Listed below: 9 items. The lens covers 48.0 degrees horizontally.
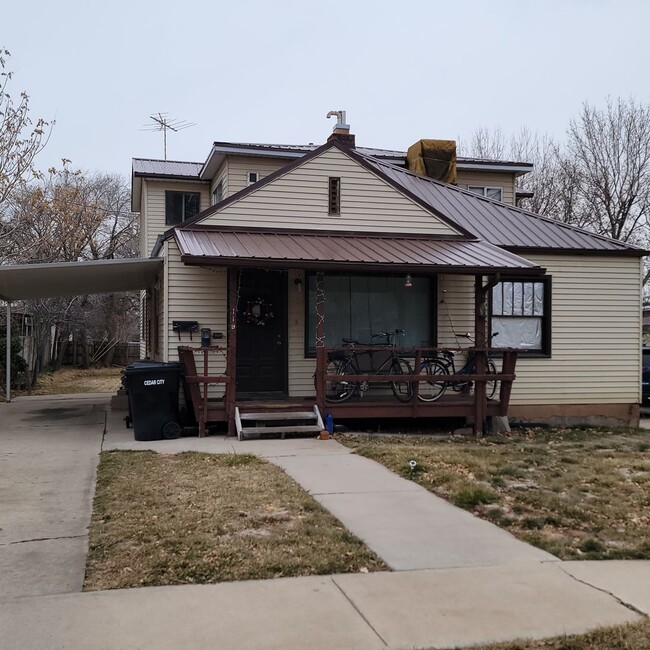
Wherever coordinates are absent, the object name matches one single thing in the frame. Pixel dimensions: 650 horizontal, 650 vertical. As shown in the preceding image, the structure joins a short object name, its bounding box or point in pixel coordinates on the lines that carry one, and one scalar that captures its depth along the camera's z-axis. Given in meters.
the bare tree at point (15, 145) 16.47
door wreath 13.02
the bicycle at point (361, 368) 12.26
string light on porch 12.10
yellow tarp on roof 18.47
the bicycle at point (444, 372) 12.80
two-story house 12.13
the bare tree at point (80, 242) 23.44
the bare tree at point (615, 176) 28.34
